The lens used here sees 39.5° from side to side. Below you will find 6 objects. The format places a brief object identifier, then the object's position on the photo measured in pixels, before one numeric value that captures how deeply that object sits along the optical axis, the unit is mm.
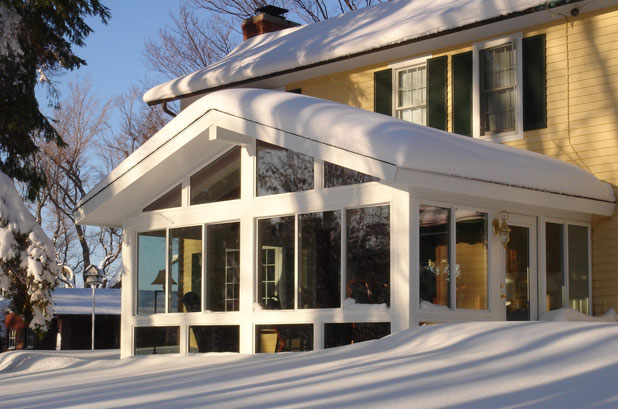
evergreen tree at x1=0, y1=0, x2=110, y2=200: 13758
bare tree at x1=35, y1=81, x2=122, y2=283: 34000
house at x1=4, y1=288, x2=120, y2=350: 22688
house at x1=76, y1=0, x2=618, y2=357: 9805
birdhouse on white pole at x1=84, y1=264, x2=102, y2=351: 22489
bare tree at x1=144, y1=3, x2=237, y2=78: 30969
